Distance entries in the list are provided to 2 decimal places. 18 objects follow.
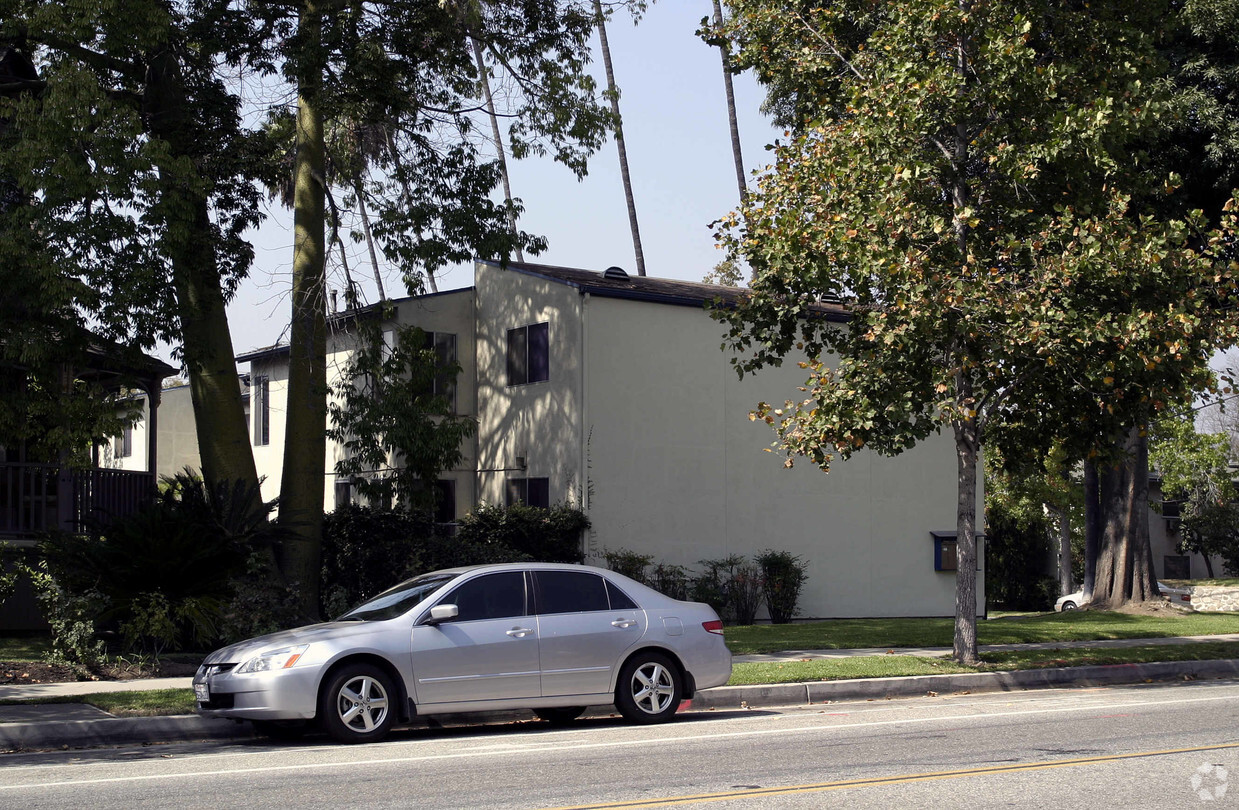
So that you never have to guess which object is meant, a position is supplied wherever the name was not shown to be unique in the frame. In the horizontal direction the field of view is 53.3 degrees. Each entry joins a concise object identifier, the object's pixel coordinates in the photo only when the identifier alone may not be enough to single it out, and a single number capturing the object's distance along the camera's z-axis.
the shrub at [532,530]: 22.30
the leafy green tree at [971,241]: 14.29
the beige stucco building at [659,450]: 23.56
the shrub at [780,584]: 24.28
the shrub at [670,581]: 23.41
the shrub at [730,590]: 23.53
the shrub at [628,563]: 22.84
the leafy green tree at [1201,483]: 46.19
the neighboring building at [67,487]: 18.09
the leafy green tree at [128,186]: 14.90
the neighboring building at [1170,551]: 49.66
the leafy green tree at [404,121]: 18.88
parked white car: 28.77
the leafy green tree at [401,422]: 19.77
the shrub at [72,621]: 14.53
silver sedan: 10.18
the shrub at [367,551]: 20.59
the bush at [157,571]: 15.40
